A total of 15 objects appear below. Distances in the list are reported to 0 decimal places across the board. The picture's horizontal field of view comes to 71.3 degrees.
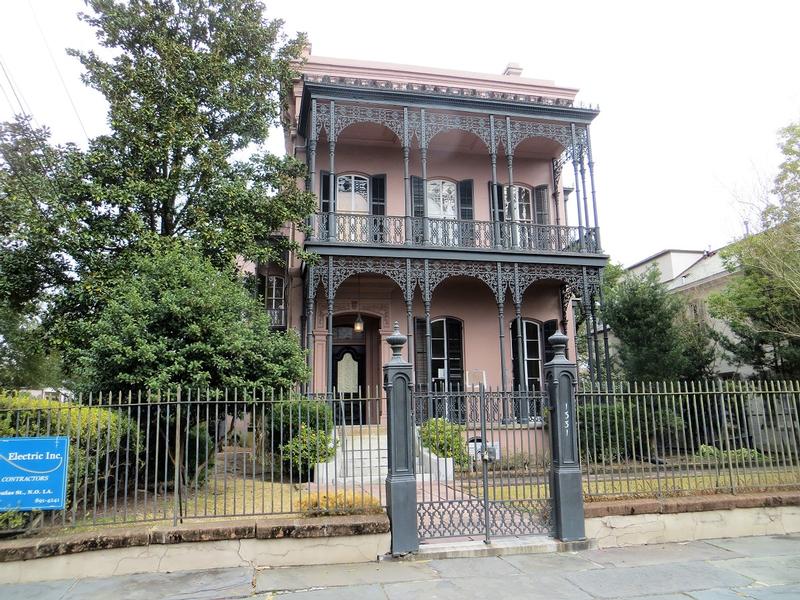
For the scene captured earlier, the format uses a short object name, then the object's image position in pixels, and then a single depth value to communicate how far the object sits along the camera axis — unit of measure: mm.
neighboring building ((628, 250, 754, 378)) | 19156
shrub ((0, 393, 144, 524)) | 6199
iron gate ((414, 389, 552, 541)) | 6887
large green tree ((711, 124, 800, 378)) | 12445
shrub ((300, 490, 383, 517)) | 6691
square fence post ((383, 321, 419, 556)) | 6520
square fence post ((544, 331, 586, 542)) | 6945
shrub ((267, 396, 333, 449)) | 9860
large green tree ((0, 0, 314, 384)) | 11266
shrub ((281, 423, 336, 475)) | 9591
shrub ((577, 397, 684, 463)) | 11234
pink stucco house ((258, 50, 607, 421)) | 14125
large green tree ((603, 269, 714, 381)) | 15438
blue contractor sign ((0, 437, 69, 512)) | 5984
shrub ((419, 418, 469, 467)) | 10461
